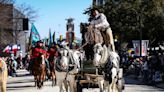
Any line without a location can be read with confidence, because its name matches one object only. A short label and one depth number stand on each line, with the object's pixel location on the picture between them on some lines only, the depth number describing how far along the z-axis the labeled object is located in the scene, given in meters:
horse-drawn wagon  14.70
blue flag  34.84
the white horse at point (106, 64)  14.64
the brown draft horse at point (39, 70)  24.95
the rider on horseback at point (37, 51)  24.81
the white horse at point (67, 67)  16.80
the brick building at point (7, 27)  64.79
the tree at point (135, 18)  62.00
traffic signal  45.72
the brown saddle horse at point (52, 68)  27.00
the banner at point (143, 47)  41.28
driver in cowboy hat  15.68
